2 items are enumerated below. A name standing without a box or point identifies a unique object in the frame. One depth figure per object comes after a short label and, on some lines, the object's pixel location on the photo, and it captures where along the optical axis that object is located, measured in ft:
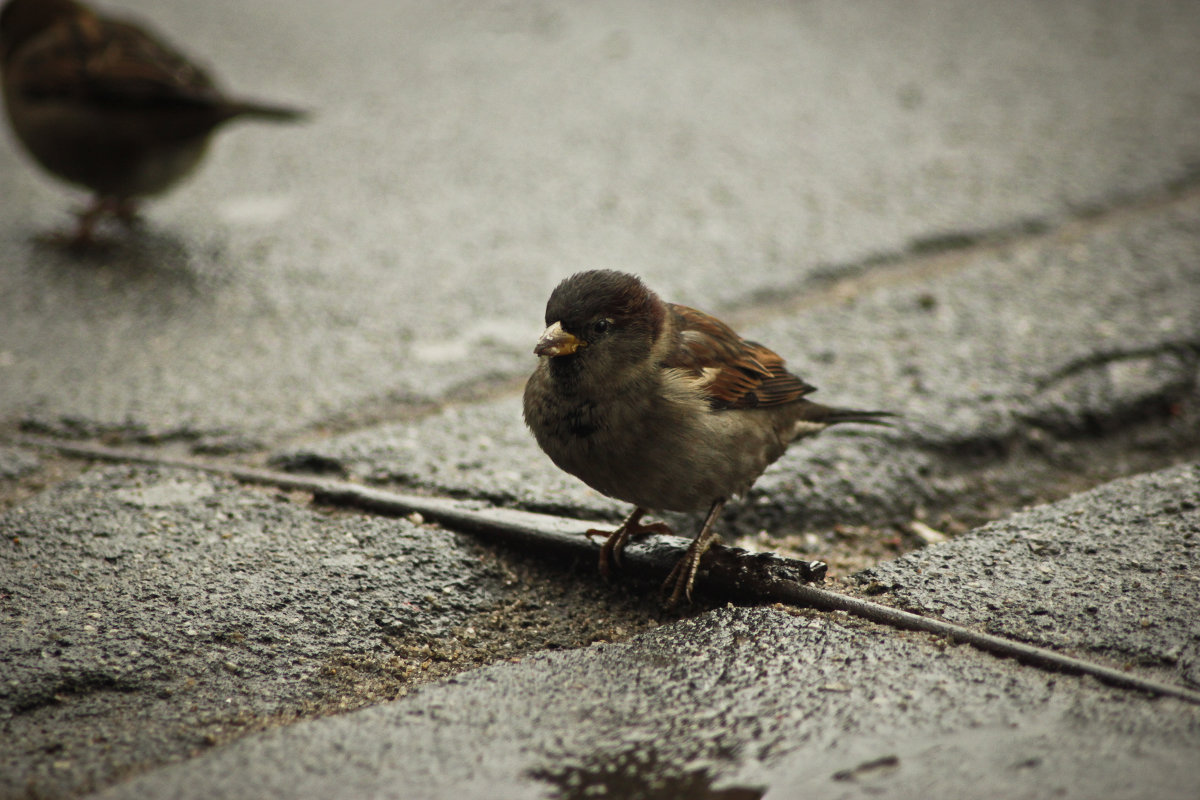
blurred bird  27.32
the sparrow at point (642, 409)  15.28
